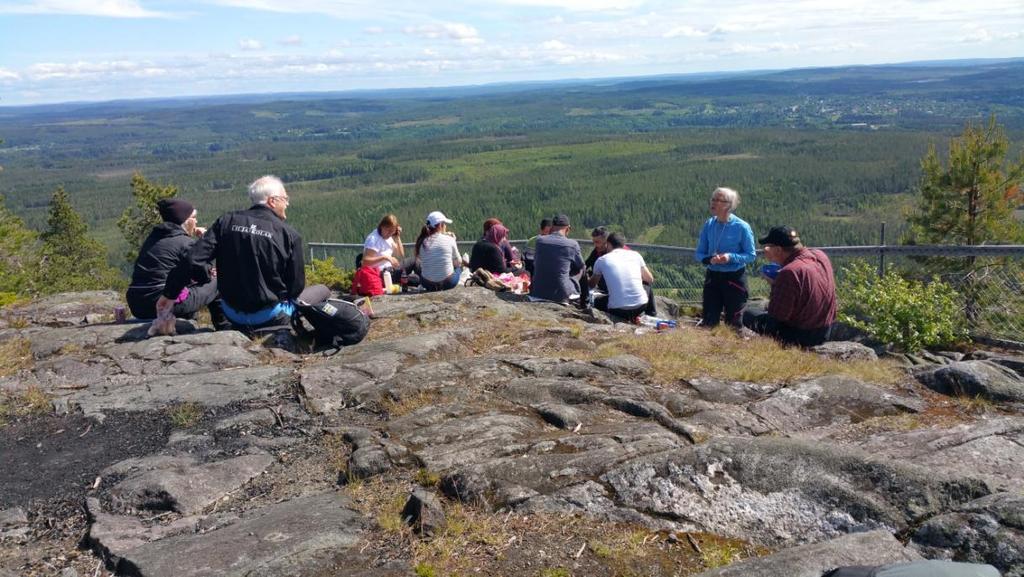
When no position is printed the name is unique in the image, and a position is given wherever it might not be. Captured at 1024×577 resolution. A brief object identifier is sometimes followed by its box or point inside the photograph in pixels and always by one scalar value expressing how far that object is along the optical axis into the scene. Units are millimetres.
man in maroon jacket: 7191
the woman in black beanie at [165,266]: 8055
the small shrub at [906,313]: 7773
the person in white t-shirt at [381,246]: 10227
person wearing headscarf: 10875
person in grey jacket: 9812
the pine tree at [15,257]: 22803
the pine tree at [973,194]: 21906
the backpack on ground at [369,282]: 10164
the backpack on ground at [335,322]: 7301
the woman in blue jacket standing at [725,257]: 8445
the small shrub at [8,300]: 11367
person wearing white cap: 10312
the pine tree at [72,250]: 33062
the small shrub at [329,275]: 13266
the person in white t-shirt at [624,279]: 9086
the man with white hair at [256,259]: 7004
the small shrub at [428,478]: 4375
